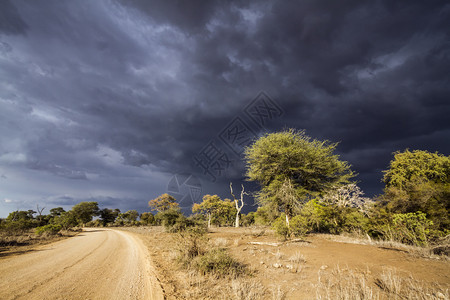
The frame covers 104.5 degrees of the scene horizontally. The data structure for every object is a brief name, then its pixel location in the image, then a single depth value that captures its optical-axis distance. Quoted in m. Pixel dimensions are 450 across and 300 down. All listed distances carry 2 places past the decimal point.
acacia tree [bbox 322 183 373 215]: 20.00
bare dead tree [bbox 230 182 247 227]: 38.28
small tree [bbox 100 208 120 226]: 68.44
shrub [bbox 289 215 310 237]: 12.36
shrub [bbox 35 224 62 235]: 21.45
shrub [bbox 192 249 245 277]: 6.20
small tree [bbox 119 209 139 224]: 73.64
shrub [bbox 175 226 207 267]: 8.43
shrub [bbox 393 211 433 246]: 9.23
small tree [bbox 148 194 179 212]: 55.16
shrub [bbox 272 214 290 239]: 11.85
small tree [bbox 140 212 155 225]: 65.51
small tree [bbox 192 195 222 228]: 45.96
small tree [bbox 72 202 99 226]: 56.62
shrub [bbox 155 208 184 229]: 25.92
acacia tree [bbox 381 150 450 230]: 11.26
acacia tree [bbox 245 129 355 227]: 15.60
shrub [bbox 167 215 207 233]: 22.45
